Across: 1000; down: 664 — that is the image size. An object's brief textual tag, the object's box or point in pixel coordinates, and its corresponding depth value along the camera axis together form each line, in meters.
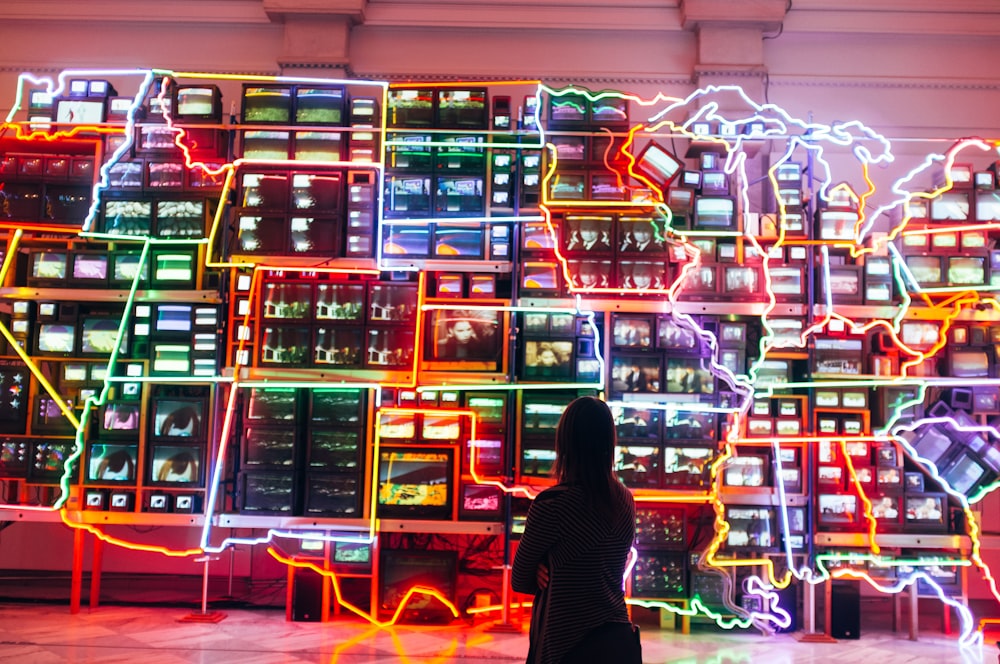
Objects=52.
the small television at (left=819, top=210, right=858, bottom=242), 5.74
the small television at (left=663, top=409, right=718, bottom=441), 5.49
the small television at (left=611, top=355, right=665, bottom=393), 5.53
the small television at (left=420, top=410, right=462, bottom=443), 5.57
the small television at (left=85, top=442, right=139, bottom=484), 5.59
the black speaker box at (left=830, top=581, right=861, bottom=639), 5.50
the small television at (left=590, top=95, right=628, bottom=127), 5.76
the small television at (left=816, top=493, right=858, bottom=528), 5.57
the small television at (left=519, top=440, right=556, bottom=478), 5.53
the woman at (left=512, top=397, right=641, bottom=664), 2.45
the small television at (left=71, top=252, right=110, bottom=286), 5.71
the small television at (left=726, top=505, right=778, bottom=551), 5.53
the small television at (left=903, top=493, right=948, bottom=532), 5.56
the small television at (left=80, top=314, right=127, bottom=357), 5.70
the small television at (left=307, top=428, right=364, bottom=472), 5.52
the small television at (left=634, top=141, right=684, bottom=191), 5.71
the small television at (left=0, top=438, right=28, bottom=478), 5.70
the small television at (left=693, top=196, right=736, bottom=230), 5.71
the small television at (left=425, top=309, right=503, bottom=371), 5.54
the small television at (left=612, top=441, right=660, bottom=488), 5.47
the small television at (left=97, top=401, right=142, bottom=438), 5.62
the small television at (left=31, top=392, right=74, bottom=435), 5.69
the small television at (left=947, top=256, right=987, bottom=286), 5.74
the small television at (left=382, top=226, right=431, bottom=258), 5.67
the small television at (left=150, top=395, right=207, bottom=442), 5.57
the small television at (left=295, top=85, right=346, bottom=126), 5.78
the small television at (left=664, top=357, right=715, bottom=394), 5.51
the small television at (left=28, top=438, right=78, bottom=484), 5.66
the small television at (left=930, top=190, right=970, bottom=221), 5.85
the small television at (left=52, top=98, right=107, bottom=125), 5.85
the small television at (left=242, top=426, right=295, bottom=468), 5.52
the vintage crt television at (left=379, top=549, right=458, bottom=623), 5.57
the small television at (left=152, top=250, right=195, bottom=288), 5.70
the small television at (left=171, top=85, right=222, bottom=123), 5.82
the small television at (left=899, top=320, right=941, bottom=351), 5.79
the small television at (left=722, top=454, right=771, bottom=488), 5.62
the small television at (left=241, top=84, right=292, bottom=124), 5.77
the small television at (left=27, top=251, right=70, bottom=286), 5.72
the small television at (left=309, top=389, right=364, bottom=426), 5.55
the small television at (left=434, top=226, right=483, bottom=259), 5.67
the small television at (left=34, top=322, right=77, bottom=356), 5.73
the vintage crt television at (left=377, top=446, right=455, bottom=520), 5.50
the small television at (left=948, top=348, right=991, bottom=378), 5.70
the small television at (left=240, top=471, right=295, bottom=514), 5.50
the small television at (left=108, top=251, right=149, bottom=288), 5.69
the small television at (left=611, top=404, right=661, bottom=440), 5.51
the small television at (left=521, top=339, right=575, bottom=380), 5.56
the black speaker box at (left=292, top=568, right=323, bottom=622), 5.64
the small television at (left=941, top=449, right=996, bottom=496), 5.55
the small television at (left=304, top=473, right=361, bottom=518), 5.50
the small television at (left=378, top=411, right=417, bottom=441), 5.57
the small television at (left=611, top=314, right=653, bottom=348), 5.57
